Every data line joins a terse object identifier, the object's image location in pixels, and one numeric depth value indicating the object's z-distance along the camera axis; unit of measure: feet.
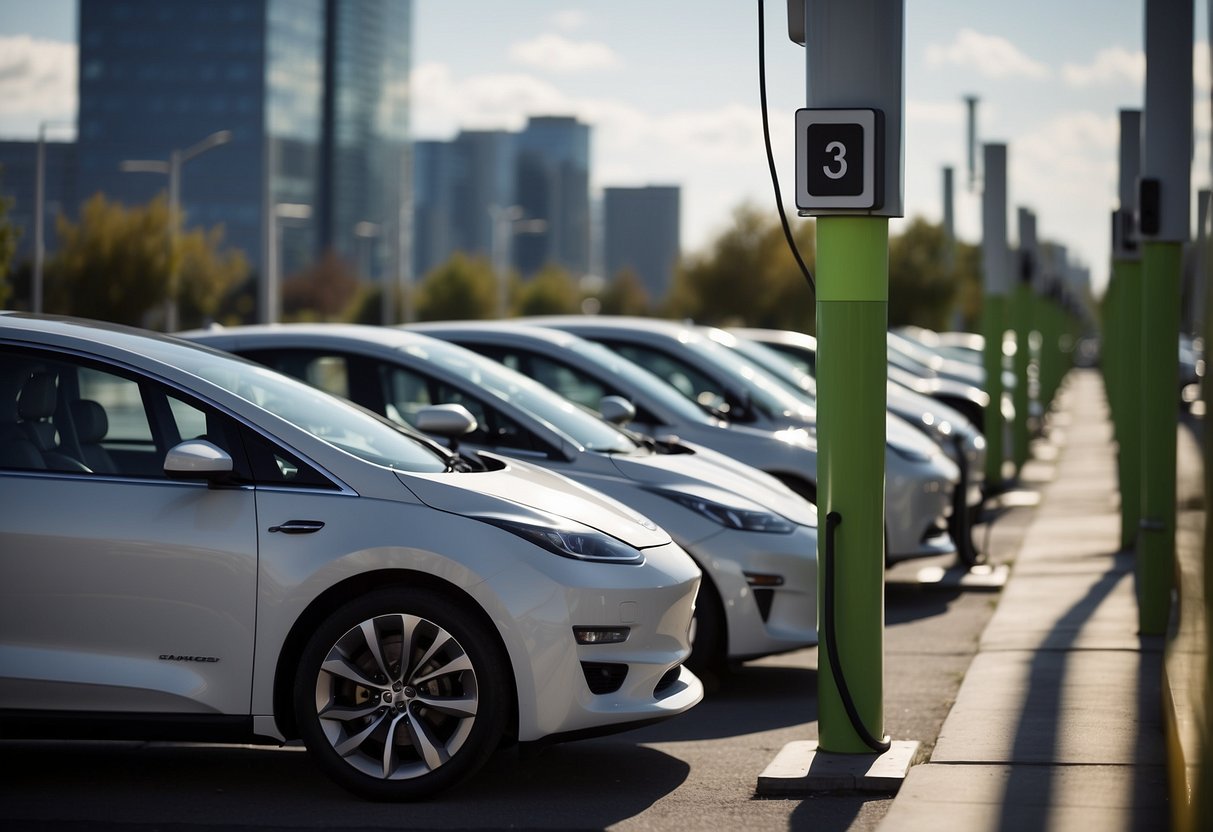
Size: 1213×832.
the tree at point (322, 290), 393.91
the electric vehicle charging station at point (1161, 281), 29.25
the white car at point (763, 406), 35.19
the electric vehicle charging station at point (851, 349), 19.95
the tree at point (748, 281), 237.25
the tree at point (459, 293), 275.39
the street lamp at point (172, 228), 145.28
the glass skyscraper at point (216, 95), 466.70
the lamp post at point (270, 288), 148.46
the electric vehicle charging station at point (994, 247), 67.51
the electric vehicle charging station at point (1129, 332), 41.60
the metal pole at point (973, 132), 130.21
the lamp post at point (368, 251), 493.77
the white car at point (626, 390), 32.76
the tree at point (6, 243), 109.40
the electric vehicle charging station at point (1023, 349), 72.54
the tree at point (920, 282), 228.43
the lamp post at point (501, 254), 224.33
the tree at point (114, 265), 158.51
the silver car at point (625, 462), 25.30
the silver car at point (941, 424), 39.01
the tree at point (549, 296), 300.81
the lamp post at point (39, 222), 132.67
